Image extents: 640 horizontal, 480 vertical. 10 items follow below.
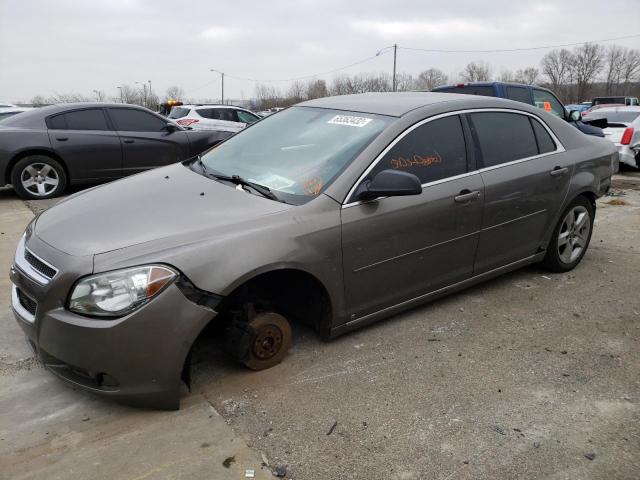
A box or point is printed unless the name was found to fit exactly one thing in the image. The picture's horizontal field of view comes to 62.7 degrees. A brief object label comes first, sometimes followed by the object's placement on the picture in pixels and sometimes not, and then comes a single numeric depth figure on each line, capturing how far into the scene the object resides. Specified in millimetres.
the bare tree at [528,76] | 75312
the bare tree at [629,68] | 77688
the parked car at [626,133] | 10930
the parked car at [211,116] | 13672
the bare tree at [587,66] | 79250
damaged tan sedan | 2496
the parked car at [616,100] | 33969
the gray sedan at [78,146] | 7590
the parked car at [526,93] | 9508
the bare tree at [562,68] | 80250
